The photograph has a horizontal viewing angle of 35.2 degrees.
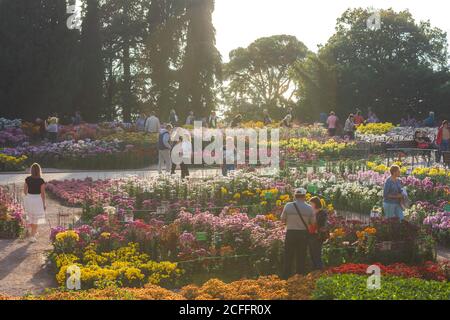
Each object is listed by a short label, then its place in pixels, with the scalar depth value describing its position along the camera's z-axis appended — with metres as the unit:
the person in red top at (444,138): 22.47
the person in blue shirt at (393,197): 12.13
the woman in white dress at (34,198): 12.56
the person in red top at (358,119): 31.55
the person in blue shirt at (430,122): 29.73
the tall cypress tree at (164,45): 40.25
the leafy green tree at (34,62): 31.77
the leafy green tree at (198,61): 39.47
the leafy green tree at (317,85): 41.28
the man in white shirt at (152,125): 26.73
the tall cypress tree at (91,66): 34.94
